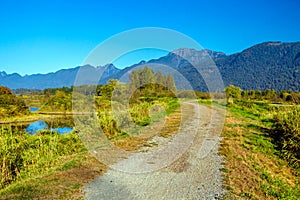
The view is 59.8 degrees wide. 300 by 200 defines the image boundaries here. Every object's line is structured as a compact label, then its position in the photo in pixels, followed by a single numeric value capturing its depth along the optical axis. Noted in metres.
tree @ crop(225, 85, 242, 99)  52.73
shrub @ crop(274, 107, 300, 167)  10.41
